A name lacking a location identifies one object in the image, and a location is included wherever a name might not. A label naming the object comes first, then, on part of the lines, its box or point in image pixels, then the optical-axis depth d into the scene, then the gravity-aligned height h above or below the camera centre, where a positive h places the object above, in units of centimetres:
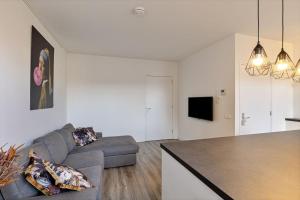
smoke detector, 227 +124
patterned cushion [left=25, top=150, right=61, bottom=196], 144 -68
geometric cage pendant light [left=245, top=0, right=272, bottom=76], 176 +45
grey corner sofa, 142 -85
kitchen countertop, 79 -41
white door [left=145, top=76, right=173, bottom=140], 533 -24
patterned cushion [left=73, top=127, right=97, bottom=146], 335 -74
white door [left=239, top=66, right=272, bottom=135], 324 -6
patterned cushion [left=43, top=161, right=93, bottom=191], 150 -72
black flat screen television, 382 -17
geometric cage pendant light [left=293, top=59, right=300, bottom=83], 192 +34
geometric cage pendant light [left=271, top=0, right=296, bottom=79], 180 +41
